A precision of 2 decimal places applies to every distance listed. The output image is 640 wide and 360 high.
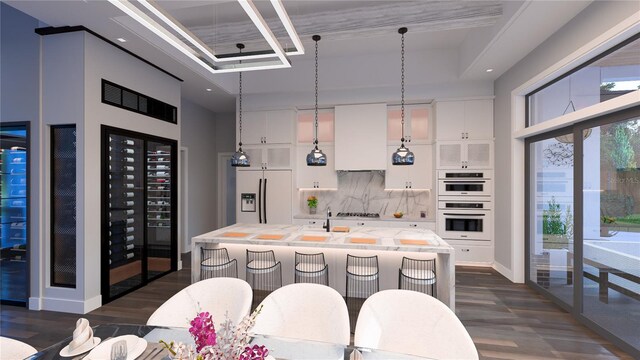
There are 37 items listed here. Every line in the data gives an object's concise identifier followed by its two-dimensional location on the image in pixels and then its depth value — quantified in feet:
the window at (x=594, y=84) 7.95
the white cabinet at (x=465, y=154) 15.93
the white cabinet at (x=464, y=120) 15.93
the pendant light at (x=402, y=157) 11.26
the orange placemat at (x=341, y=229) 12.10
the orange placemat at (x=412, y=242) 9.73
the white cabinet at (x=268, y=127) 17.90
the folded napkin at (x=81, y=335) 4.38
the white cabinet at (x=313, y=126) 18.38
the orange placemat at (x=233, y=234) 10.92
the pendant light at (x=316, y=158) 12.03
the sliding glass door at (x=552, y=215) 10.90
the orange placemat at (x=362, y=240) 9.88
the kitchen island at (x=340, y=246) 9.45
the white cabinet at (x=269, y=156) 17.93
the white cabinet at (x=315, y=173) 18.11
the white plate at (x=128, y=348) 4.22
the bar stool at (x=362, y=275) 9.50
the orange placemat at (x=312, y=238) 10.39
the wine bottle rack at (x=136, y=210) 11.62
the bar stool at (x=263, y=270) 10.34
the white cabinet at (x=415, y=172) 17.03
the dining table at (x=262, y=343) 4.29
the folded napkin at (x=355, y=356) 3.75
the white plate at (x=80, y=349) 4.33
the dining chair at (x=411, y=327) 4.77
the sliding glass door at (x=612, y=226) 8.08
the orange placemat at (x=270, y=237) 10.55
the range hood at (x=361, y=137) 17.13
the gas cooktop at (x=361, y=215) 17.58
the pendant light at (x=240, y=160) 12.64
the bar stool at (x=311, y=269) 9.84
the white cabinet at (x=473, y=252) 15.79
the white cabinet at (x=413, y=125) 17.21
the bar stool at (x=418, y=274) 9.07
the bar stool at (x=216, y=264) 10.42
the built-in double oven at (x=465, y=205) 15.84
